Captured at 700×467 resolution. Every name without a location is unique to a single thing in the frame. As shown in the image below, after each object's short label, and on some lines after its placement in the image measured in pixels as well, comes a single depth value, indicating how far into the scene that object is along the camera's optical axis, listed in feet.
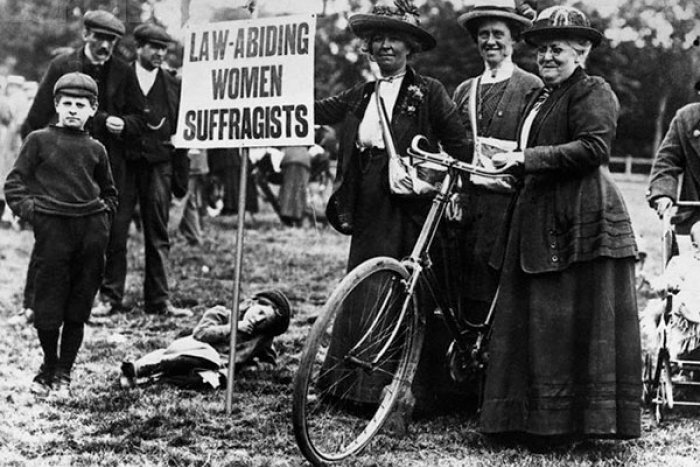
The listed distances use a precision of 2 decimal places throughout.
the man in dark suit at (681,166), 18.90
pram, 17.33
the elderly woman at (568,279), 14.53
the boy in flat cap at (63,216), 17.01
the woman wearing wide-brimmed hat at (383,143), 16.07
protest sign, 15.99
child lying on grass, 18.24
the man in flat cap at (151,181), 25.00
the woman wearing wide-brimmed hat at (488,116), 16.89
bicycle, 13.09
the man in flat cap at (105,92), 23.36
